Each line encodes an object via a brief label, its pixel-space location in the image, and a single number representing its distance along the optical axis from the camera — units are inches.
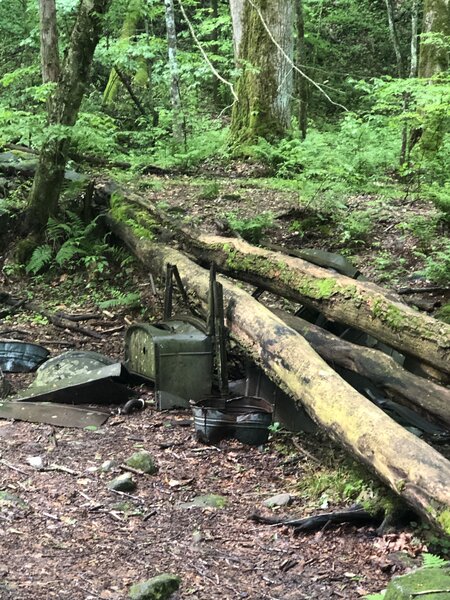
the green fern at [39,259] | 375.9
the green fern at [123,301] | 334.6
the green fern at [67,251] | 376.2
